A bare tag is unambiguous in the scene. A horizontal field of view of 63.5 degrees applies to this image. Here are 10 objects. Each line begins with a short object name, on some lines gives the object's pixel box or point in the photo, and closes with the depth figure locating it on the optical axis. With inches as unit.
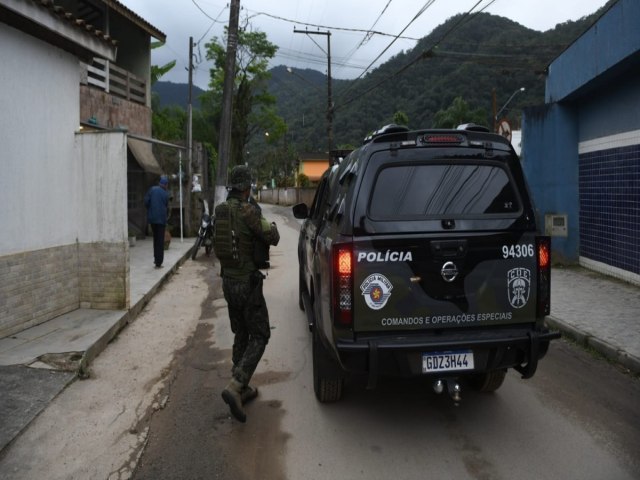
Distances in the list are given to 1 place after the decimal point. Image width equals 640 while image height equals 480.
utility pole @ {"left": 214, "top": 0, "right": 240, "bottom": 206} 520.1
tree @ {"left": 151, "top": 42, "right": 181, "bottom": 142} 1045.8
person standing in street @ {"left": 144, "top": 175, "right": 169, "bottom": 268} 401.7
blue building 331.3
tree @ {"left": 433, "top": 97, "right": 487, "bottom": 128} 1226.6
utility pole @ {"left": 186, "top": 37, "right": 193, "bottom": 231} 643.5
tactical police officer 161.9
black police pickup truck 130.7
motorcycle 504.1
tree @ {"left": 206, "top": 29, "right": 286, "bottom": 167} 1477.6
